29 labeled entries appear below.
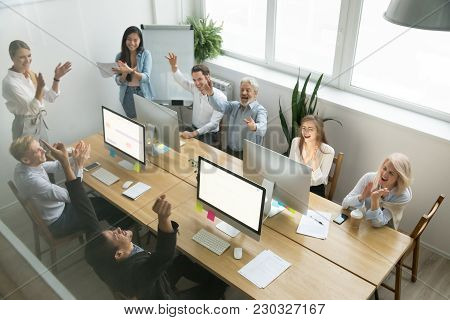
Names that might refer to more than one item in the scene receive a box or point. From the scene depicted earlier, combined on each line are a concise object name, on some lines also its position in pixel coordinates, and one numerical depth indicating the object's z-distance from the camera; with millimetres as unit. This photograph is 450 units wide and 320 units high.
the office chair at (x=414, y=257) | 2332
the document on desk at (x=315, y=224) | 2407
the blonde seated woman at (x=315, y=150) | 2912
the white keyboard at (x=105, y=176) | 2858
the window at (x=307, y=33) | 3500
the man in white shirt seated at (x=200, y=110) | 3434
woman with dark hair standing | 3574
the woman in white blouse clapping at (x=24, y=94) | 2064
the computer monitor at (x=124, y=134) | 2769
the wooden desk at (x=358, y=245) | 2188
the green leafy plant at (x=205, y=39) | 4148
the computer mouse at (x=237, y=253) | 2250
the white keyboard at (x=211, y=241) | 2301
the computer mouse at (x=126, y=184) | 2822
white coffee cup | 2395
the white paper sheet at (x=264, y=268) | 2115
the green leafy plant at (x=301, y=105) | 3416
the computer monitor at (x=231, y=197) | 2150
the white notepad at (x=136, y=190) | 2725
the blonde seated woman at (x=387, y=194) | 2406
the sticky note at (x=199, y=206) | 2488
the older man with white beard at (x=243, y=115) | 3277
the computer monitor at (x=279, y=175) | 2318
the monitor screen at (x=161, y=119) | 2916
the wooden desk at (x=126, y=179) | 2621
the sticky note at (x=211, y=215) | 2442
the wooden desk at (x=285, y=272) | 2035
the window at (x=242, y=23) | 4043
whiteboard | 3912
